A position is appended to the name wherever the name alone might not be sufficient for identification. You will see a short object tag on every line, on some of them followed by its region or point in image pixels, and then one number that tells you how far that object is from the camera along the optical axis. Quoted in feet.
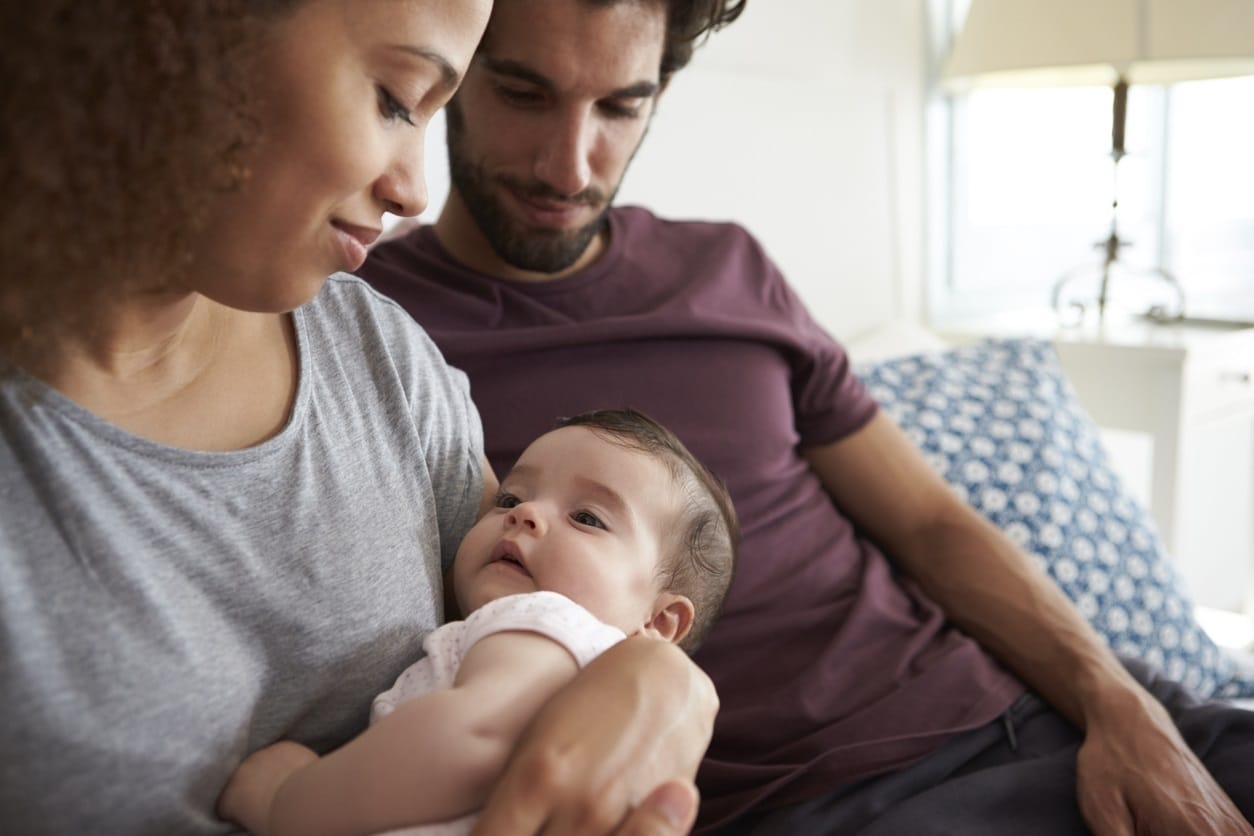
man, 4.13
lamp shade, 8.29
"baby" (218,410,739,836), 2.56
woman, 2.37
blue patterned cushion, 5.81
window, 10.79
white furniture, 8.29
